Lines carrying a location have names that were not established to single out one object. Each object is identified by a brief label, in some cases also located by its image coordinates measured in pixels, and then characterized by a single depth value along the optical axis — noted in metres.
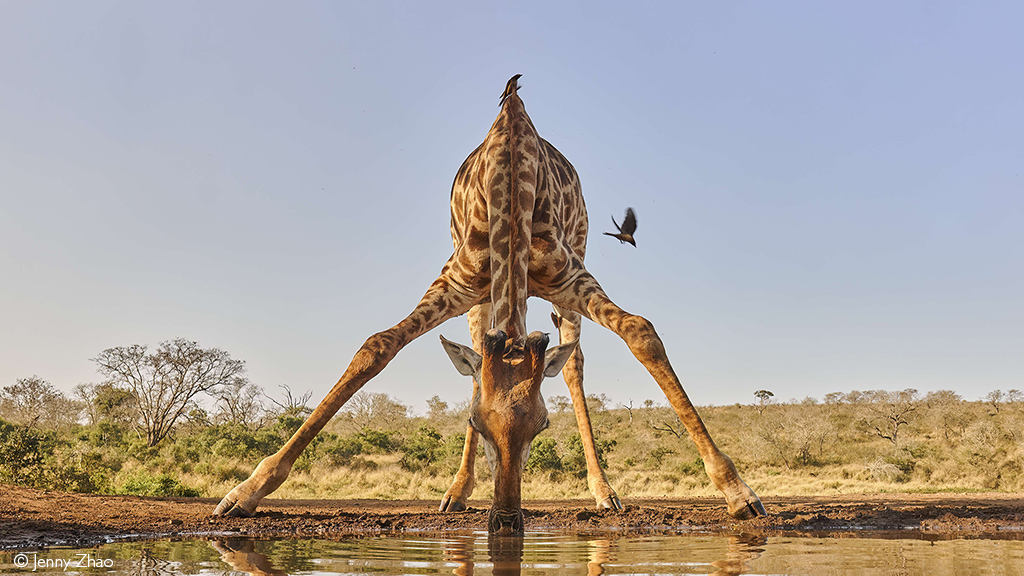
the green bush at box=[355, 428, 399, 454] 23.70
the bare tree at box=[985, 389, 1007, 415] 40.88
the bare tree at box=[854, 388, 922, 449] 30.98
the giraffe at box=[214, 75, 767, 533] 5.14
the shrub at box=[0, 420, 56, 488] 11.98
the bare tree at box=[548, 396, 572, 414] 46.28
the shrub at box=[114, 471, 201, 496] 12.57
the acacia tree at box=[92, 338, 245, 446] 32.50
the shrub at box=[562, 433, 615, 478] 19.42
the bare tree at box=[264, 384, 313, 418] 32.01
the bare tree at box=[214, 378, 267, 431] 35.59
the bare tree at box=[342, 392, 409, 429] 43.69
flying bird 10.41
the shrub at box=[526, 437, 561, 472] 19.28
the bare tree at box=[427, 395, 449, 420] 47.28
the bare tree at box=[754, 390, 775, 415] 43.38
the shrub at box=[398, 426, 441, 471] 20.92
